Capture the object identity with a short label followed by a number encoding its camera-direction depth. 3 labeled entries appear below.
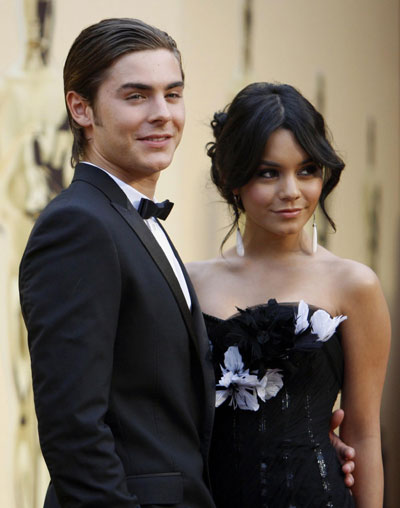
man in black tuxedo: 3.09
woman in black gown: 4.30
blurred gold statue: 6.14
